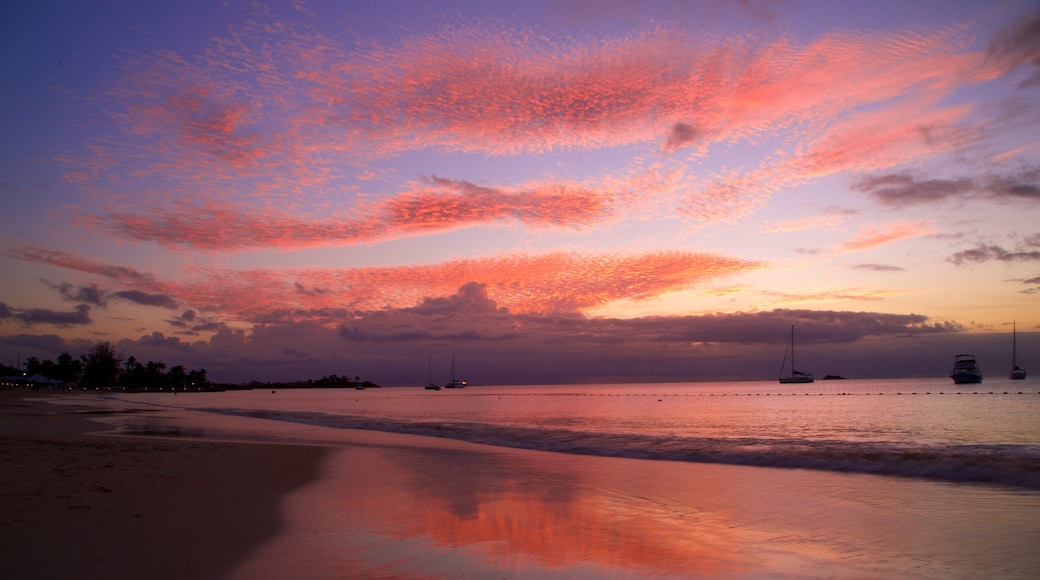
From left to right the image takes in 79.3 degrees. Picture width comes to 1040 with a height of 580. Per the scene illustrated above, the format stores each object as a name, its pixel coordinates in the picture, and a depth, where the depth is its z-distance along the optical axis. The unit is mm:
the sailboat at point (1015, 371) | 178275
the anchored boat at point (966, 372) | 151875
